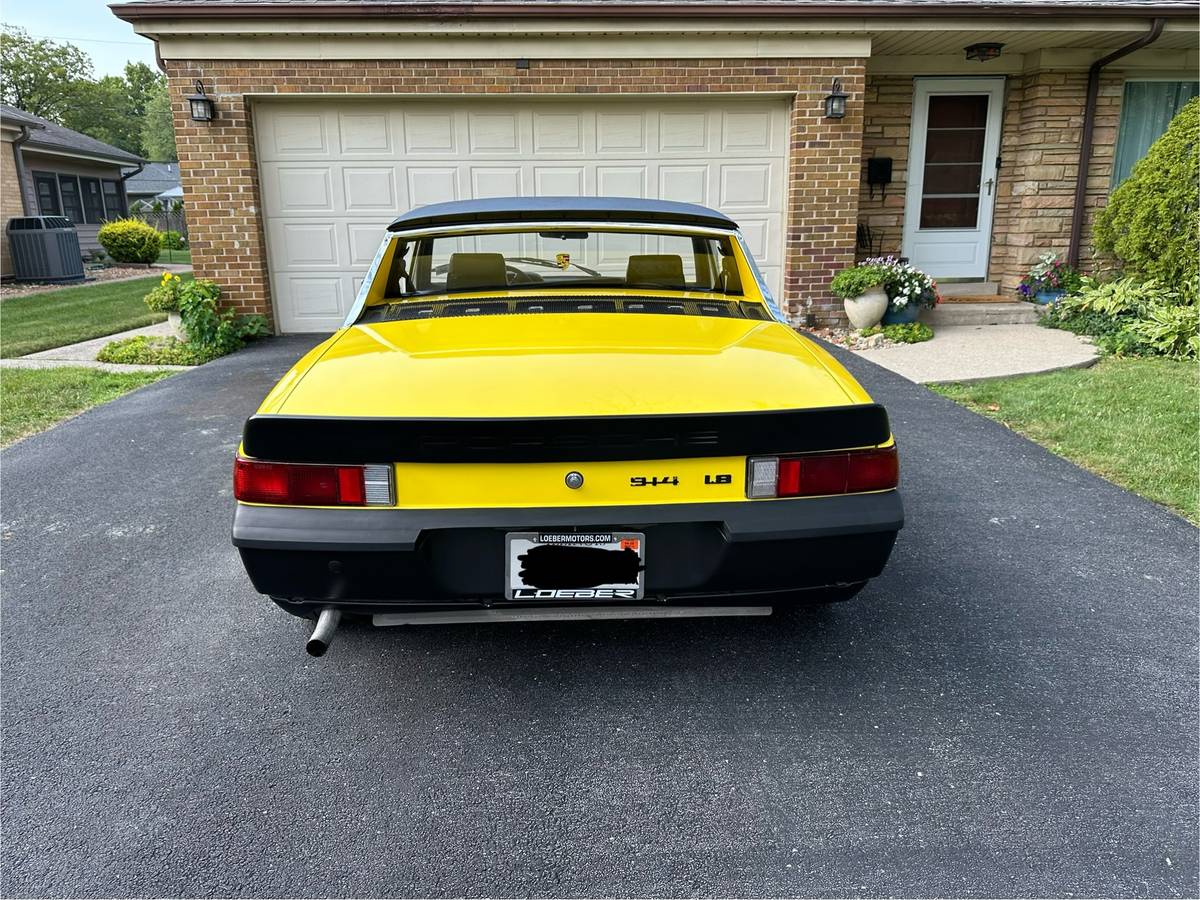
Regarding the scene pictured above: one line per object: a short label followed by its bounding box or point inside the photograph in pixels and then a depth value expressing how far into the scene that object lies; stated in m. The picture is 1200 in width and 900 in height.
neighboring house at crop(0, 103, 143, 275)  19.06
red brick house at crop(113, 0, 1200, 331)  8.33
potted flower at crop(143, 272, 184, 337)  8.77
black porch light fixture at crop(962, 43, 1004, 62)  9.27
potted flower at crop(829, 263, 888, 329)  8.51
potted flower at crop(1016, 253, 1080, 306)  9.60
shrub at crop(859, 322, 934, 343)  8.52
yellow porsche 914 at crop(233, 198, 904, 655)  2.12
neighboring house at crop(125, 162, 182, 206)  46.12
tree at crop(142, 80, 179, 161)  65.19
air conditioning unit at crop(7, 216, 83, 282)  17.11
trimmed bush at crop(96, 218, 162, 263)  21.80
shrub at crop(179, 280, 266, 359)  8.56
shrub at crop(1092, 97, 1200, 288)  7.70
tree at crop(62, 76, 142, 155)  52.34
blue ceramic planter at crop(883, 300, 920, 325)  8.77
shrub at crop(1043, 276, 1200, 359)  7.29
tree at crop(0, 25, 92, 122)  48.34
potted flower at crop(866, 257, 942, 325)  8.65
